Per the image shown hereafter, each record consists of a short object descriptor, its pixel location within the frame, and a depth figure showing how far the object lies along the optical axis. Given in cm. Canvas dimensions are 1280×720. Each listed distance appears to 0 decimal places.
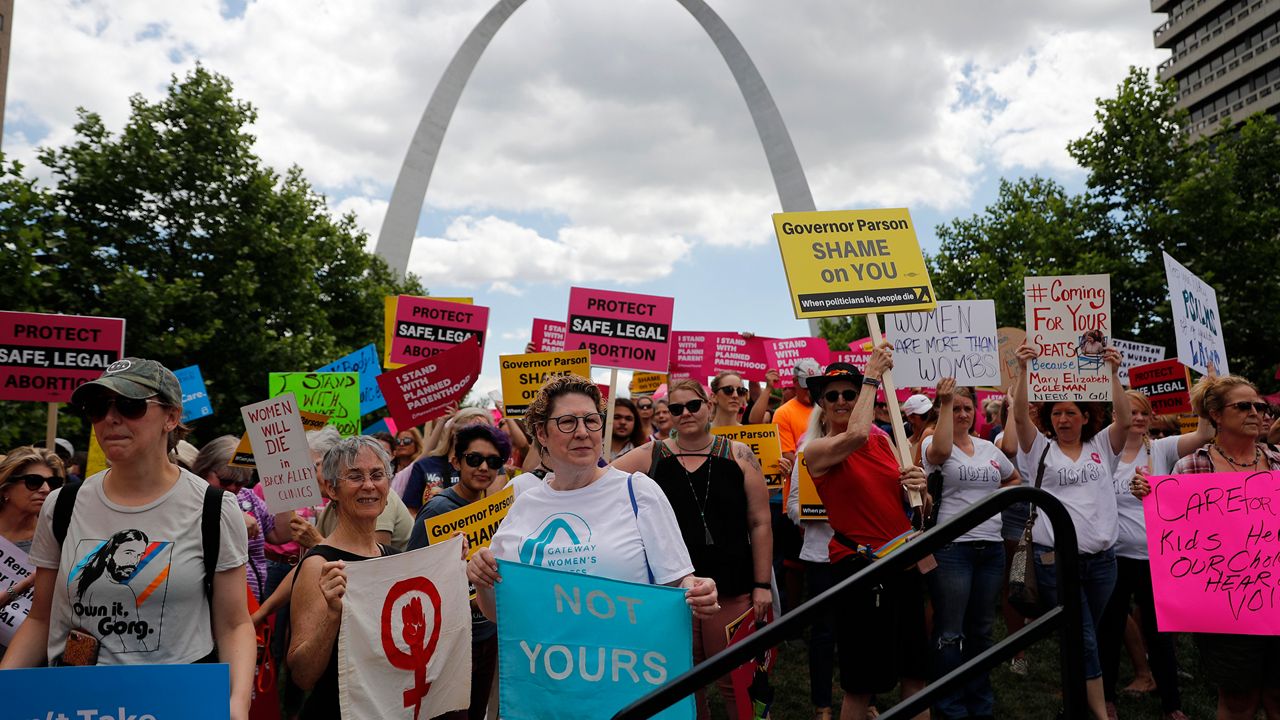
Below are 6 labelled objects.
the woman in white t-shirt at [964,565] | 539
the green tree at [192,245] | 2217
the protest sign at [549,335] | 1282
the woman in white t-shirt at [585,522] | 330
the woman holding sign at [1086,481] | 547
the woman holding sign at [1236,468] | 454
